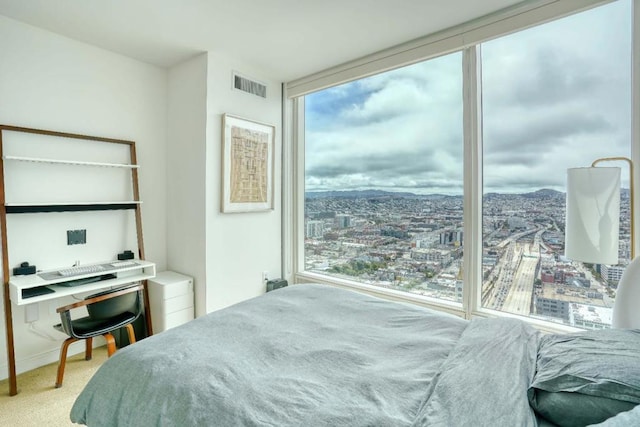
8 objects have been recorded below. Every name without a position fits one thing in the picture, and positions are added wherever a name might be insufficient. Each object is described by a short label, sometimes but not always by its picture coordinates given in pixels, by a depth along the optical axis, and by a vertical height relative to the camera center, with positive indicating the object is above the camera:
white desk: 2.17 -0.55
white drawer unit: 2.85 -0.83
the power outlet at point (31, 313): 2.47 -0.80
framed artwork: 3.06 +0.49
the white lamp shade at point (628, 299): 1.51 -0.44
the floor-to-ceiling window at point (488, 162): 2.08 +0.40
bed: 0.92 -0.60
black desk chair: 2.15 -0.77
